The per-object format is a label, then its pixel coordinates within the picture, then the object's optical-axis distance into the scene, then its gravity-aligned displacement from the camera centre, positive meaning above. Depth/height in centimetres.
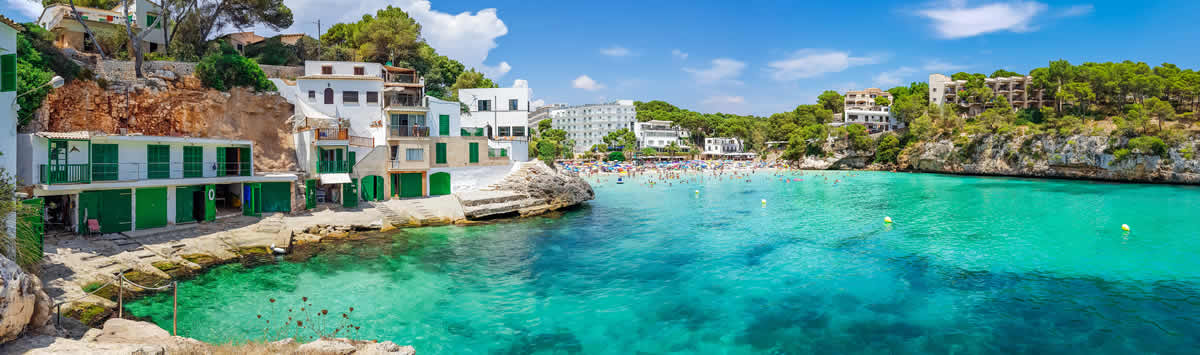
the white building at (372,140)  2914 +201
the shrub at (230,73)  2905 +570
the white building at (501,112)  5012 +585
